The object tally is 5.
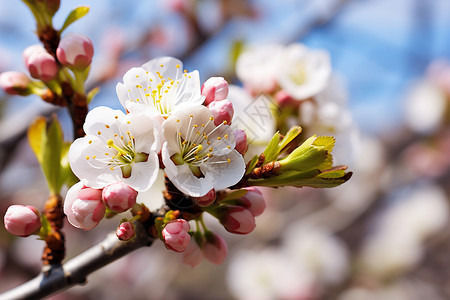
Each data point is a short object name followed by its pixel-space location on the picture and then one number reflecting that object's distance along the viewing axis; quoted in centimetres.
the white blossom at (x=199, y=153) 55
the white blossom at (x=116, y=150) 55
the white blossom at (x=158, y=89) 56
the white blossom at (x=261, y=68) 65
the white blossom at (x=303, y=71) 64
